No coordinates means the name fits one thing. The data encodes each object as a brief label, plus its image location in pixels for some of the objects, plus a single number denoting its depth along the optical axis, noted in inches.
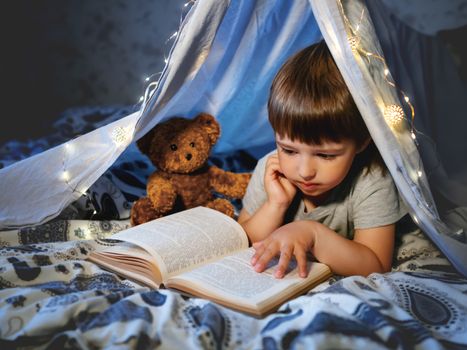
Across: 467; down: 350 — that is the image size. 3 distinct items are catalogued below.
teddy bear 63.1
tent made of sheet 46.6
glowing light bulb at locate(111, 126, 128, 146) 56.4
